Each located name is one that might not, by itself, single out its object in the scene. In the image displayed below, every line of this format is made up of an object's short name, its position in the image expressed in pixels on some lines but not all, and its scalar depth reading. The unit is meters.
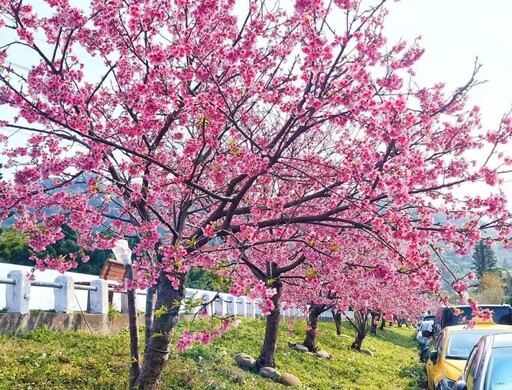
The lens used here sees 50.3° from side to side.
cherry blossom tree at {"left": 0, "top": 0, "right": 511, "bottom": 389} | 6.35
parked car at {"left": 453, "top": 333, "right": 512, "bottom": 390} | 5.16
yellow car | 8.96
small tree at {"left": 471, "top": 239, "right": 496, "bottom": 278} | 94.53
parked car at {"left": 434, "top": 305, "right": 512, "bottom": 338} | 14.64
